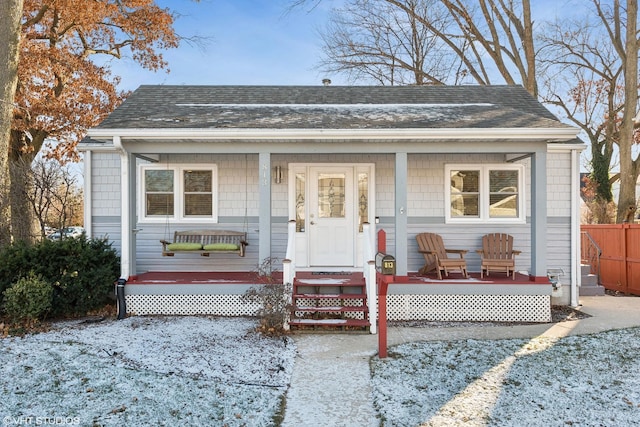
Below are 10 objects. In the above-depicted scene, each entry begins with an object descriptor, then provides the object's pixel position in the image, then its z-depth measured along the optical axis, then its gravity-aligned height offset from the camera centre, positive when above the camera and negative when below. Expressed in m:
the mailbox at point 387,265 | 4.94 -0.54
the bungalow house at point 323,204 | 6.86 +0.24
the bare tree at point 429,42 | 16.45 +7.01
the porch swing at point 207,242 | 7.46 -0.44
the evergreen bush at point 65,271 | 6.54 -0.81
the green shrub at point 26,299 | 6.10 -1.14
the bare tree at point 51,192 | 8.20 +0.47
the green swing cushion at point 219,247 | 7.47 -0.51
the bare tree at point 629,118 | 13.16 +2.97
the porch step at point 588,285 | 8.85 -1.37
